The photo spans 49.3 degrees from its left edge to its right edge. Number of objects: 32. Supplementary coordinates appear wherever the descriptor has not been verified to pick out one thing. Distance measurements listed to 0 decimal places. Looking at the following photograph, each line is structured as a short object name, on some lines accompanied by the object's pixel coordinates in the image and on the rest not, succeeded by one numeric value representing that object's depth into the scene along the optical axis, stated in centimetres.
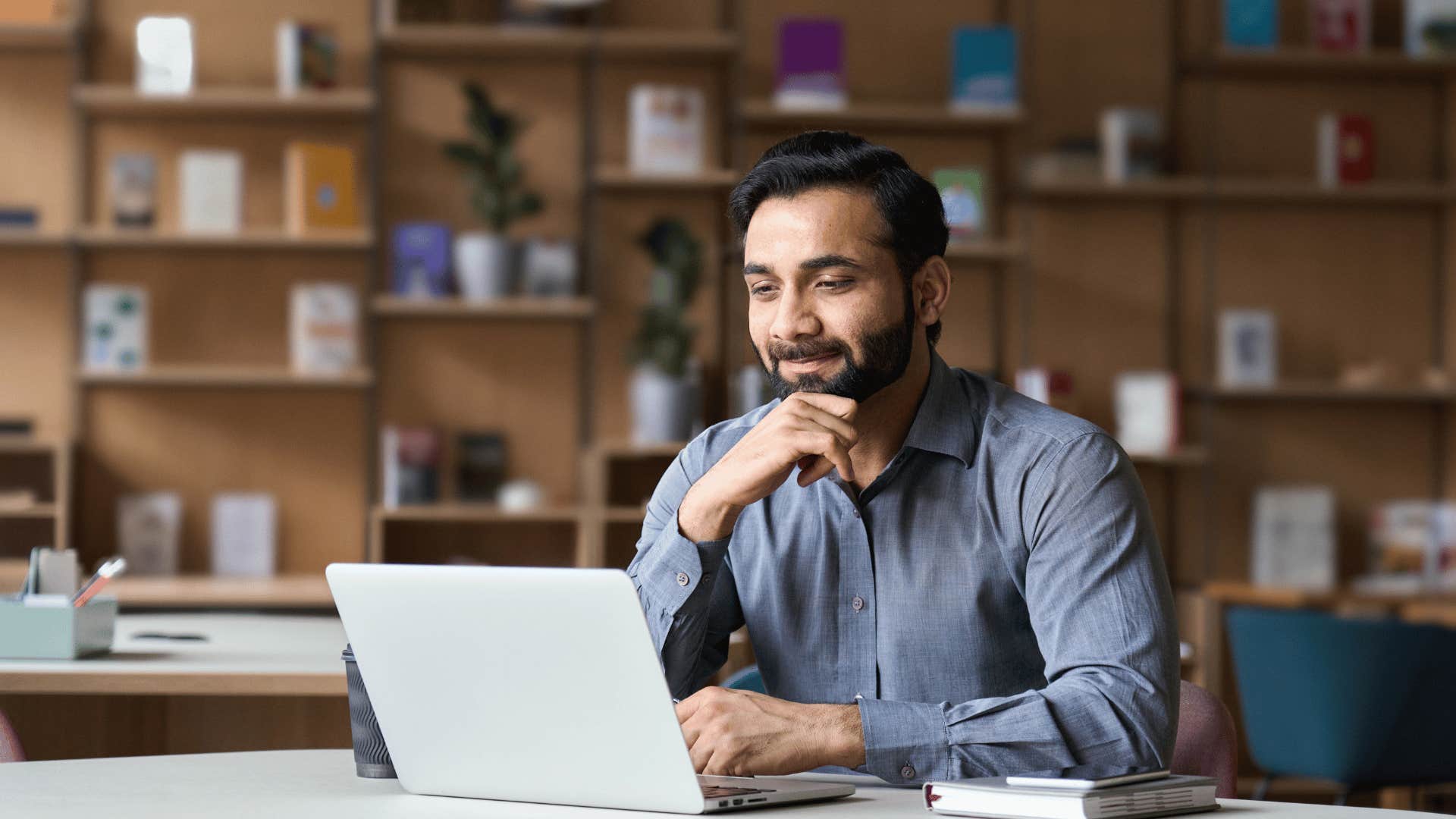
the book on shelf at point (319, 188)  468
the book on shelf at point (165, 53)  473
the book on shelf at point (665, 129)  484
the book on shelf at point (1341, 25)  508
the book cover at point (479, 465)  487
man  165
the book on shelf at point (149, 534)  475
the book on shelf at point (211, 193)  471
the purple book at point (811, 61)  482
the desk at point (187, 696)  228
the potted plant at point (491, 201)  471
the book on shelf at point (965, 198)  489
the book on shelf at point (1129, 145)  497
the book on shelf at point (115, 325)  471
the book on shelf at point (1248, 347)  509
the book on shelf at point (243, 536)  480
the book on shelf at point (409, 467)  471
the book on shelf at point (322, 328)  473
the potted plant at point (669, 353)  471
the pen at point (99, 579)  233
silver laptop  126
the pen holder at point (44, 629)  238
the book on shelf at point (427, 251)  477
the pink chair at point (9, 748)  182
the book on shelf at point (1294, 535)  506
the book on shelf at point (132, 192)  472
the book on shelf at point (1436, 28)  503
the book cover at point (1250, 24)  501
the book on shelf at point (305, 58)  470
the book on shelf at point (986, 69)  488
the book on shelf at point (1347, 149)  510
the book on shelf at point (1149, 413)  490
